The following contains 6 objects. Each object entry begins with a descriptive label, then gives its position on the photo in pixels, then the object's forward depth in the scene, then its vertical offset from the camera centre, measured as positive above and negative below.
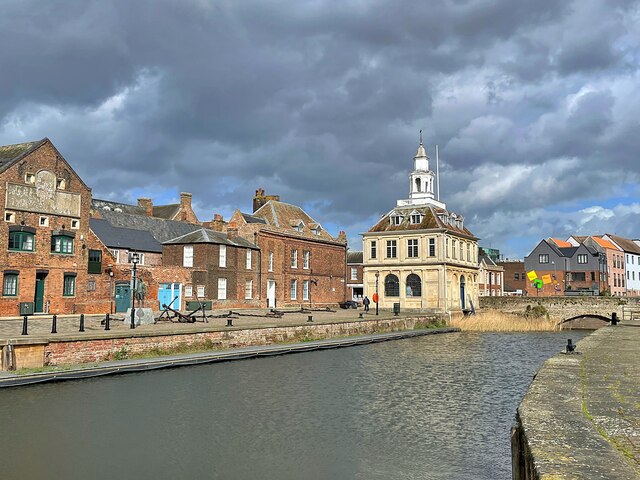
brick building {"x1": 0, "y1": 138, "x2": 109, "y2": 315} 33.12 +3.62
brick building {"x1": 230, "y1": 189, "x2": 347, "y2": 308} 53.69 +4.22
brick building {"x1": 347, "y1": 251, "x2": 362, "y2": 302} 78.88 +2.00
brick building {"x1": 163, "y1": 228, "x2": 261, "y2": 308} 46.41 +2.67
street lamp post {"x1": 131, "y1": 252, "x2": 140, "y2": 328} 27.38 +0.33
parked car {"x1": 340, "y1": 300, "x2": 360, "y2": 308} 61.94 -0.94
